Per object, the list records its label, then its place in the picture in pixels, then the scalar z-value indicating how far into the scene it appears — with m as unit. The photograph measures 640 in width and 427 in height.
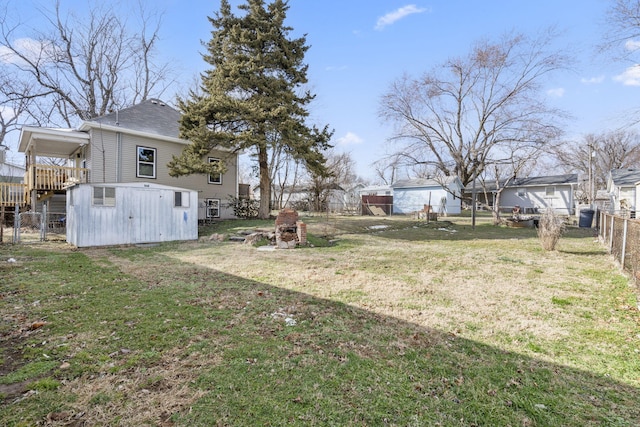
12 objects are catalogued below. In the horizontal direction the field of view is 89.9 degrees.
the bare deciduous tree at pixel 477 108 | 17.95
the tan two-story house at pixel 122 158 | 12.77
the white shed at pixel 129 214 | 9.71
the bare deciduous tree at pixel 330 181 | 25.28
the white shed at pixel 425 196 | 28.39
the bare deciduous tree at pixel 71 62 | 20.83
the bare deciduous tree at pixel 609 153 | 41.53
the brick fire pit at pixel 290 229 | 10.21
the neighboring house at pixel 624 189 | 22.19
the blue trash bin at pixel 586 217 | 17.21
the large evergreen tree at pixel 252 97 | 14.09
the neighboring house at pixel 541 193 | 29.94
